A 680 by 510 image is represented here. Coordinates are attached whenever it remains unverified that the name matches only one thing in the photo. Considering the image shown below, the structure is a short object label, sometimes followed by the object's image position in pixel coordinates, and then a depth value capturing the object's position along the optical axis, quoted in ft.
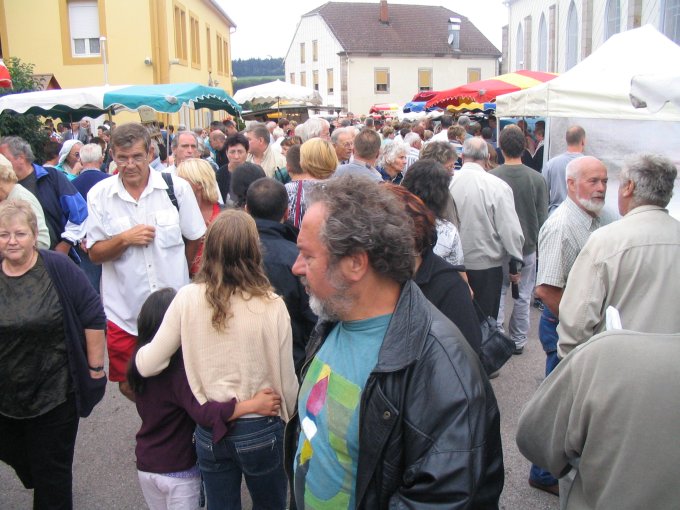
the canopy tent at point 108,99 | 31.24
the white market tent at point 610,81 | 20.08
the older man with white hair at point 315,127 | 25.97
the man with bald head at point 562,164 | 23.88
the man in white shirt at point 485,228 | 17.31
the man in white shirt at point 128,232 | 12.13
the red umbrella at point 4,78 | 23.24
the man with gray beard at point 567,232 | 12.25
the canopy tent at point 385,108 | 111.36
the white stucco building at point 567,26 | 59.77
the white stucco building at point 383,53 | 173.58
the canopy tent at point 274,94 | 52.99
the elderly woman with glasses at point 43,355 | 9.98
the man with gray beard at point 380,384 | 5.09
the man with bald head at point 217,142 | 33.14
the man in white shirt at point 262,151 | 24.20
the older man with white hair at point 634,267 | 9.67
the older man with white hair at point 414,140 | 33.30
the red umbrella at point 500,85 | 39.73
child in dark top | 9.29
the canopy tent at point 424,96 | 67.13
